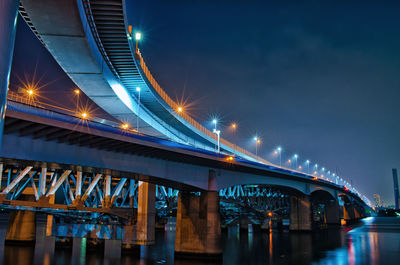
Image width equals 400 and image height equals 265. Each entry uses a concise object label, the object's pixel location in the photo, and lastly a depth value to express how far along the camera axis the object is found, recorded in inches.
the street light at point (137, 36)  1226.6
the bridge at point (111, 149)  790.5
